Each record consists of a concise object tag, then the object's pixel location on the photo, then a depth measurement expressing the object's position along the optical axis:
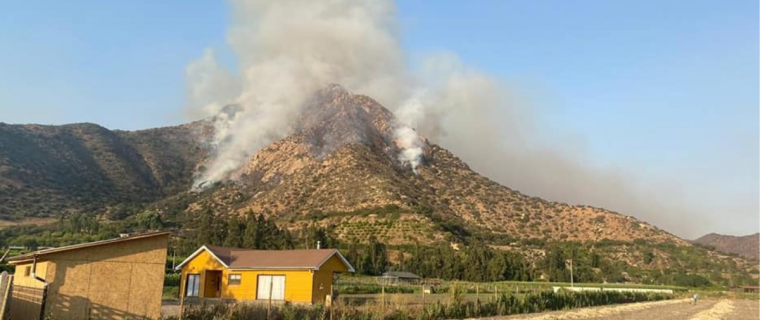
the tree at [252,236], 64.19
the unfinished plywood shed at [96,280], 15.34
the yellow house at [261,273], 30.88
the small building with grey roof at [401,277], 59.92
